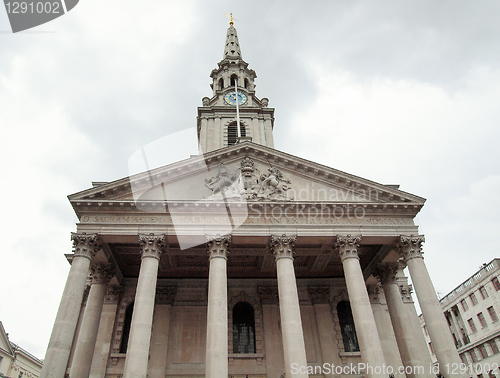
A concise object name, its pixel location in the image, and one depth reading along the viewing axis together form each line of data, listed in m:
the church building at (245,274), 16.94
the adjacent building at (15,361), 38.94
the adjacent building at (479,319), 36.40
